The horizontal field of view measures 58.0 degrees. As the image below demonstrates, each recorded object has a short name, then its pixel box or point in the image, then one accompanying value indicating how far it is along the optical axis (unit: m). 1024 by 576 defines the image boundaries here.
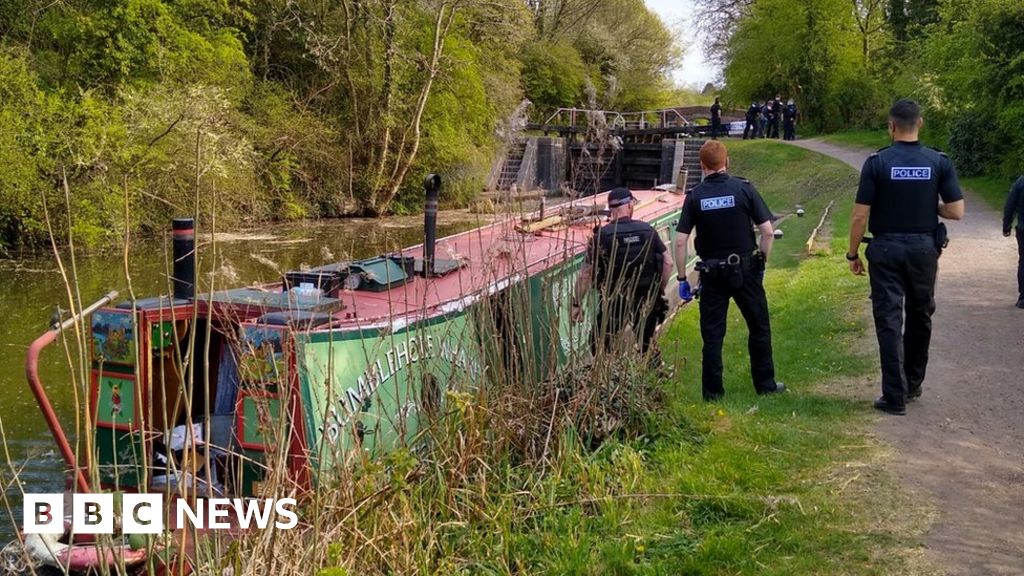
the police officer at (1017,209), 9.30
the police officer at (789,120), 34.81
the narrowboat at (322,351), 4.57
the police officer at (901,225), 5.23
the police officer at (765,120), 36.62
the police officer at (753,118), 36.66
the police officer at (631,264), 5.87
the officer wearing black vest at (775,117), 36.03
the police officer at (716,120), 33.28
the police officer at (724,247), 5.74
